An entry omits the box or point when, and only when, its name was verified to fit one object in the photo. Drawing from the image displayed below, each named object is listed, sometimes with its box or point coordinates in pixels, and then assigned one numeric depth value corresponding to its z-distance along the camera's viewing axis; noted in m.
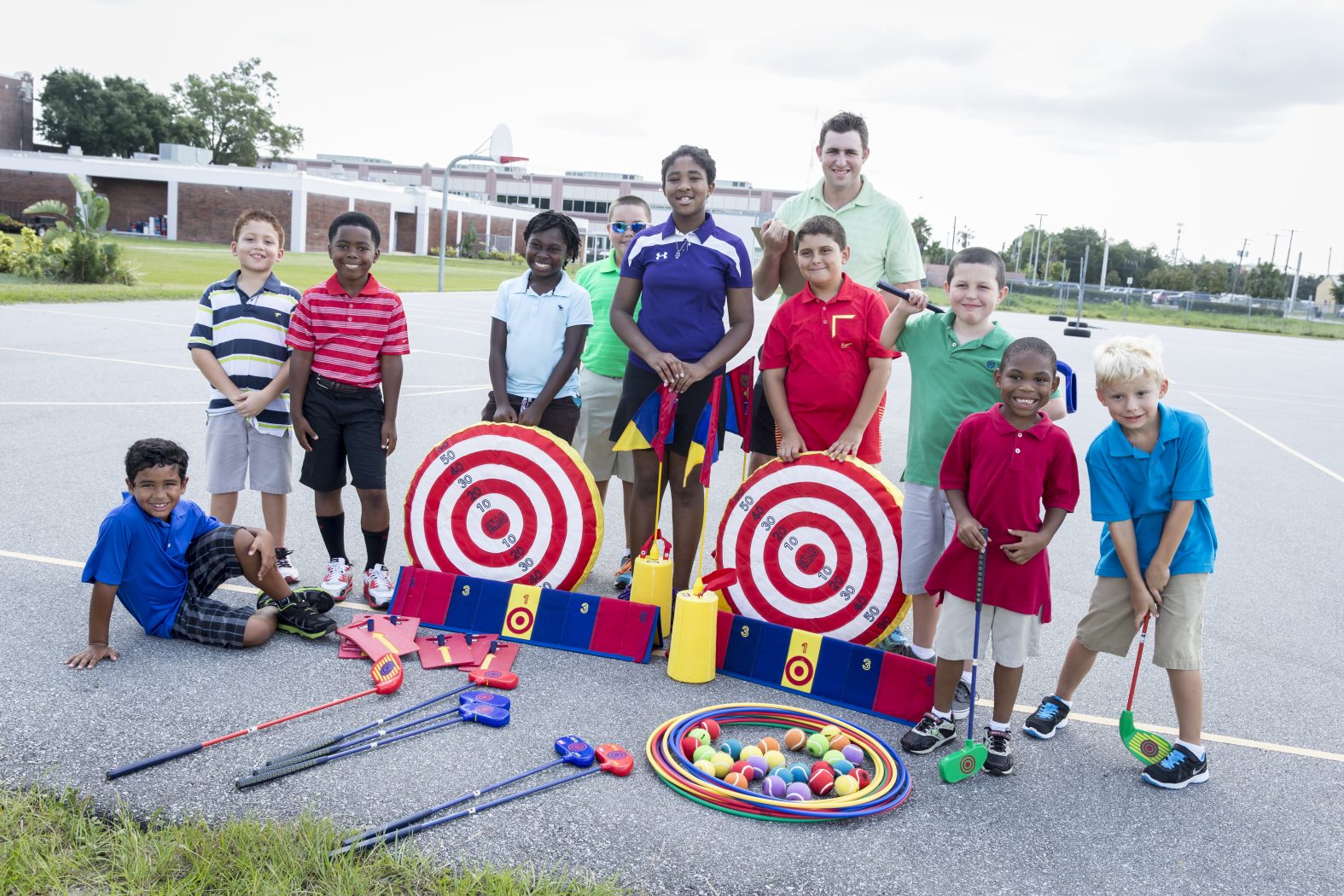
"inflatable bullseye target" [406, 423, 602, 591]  5.05
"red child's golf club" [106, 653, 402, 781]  3.65
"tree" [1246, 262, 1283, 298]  101.81
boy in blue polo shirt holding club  3.78
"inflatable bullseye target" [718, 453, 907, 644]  4.66
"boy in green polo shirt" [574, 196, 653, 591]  5.81
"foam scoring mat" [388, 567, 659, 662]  4.71
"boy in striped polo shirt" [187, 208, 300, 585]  5.08
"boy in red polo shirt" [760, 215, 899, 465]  4.66
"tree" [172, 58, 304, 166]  79.19
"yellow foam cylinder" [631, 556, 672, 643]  4.83
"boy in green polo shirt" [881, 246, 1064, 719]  4.25
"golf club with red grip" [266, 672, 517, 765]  3.49
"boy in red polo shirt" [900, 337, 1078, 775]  3.80
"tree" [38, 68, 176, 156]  75.38
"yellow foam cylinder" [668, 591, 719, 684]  4.43
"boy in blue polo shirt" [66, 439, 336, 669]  4.17
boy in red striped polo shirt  4.96
